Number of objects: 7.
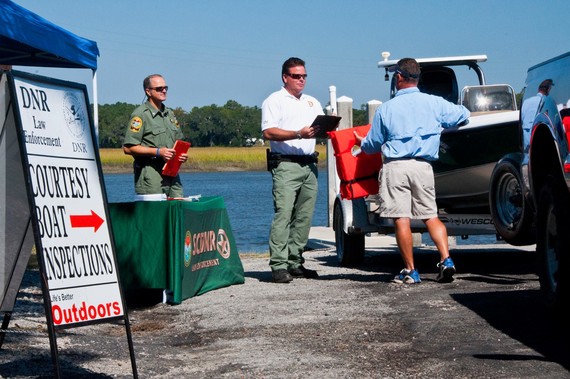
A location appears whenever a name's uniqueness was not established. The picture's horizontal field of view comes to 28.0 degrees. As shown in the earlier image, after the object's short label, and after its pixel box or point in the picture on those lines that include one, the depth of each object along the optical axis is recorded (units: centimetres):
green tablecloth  938
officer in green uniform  1023
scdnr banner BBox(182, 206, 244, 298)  968
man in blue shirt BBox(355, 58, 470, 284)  966
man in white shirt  1047
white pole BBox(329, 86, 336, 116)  1510
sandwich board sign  562
